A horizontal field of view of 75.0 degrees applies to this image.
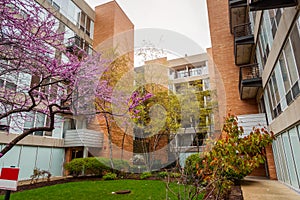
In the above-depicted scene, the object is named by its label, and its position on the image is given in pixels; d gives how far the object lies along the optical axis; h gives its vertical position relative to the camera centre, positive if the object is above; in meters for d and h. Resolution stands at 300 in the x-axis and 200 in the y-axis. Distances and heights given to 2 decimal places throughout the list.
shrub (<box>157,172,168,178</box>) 9.59 -1.04
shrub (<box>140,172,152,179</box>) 9.95 -1.08
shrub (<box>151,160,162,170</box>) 13.69 -0.82
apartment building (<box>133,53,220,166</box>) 13.52 +2.65
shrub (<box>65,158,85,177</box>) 11.02 -0.60
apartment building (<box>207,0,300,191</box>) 4.92 +2.91
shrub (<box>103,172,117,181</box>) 9.80 -1.07
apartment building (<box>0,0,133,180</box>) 10.95 +1.49
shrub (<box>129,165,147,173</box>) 12.30 -0.91
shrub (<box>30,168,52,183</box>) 9.50 -0.86
